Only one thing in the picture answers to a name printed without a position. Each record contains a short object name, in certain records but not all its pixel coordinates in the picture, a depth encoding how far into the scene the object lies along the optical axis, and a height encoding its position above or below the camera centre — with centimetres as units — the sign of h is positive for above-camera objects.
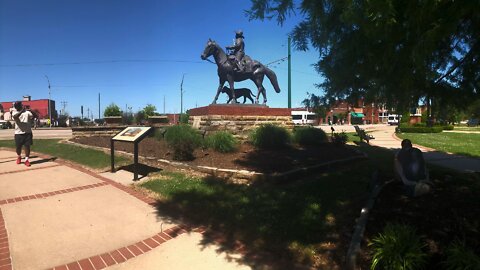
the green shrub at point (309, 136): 1224 -57
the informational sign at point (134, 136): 758 -37
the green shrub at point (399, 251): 344 -132
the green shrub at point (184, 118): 1780 +13
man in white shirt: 950 -18
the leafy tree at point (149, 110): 3541 +110
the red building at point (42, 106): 8046 +351
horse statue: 1397 +206
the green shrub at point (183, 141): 886 -55
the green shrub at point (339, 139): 1231 -70
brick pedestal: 1301 +12
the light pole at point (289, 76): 2127 +266
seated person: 520 -81
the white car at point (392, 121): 6740 -30
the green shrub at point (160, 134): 1314 -50
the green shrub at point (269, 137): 1087 -54
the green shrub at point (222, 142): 991 -63
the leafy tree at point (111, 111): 2352 +66
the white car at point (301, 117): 5578 +47
